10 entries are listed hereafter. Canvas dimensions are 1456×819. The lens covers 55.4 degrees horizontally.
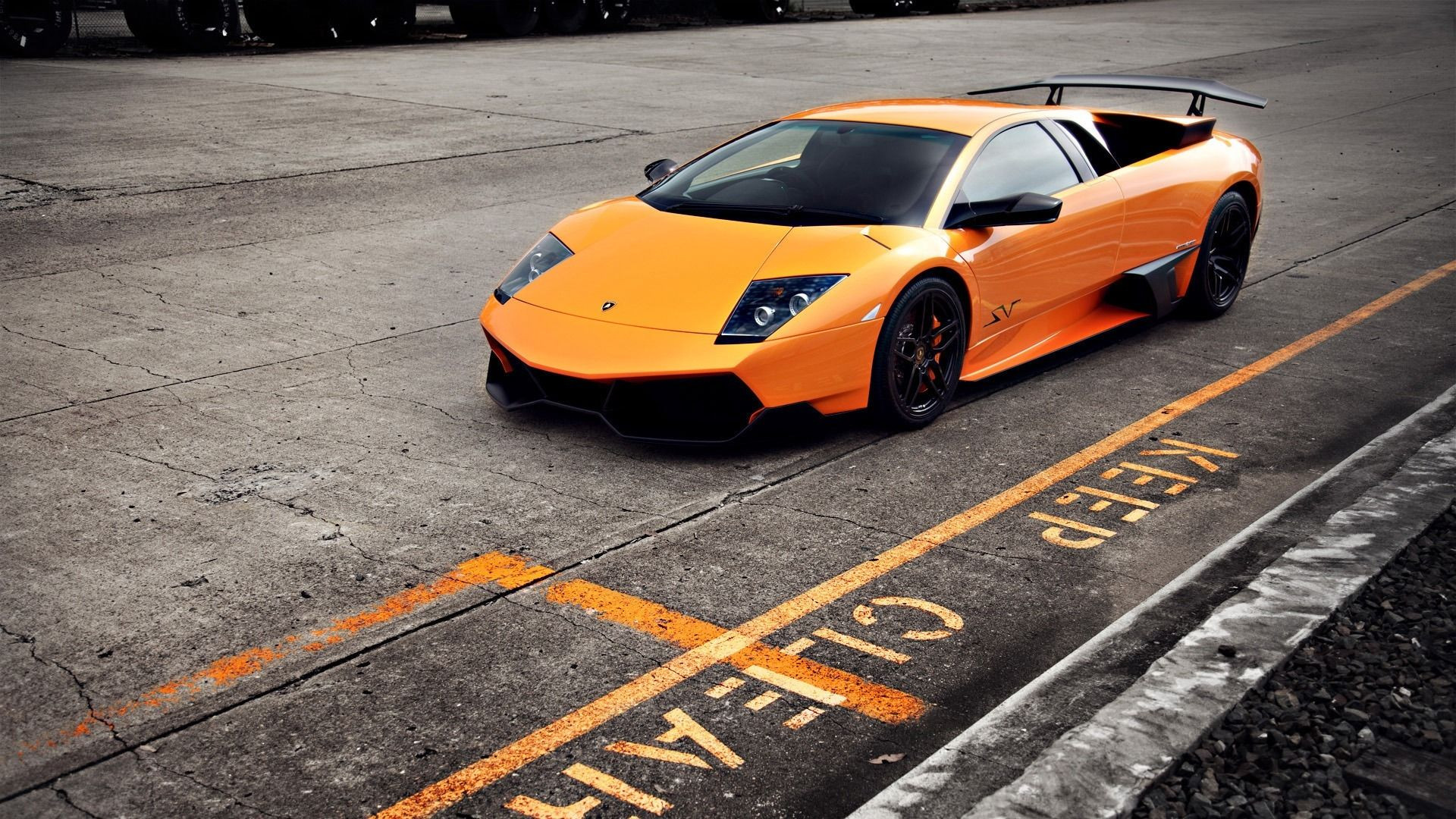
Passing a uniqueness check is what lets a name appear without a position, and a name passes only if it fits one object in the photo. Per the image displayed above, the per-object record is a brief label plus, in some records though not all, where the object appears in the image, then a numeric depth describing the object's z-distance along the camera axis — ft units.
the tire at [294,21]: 74.59
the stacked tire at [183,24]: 69.46
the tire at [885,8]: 112.88
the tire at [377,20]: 77.10
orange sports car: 18.37
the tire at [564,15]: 88.28
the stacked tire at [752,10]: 104.37
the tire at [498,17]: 83.71
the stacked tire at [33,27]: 65.67
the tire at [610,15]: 91.69
